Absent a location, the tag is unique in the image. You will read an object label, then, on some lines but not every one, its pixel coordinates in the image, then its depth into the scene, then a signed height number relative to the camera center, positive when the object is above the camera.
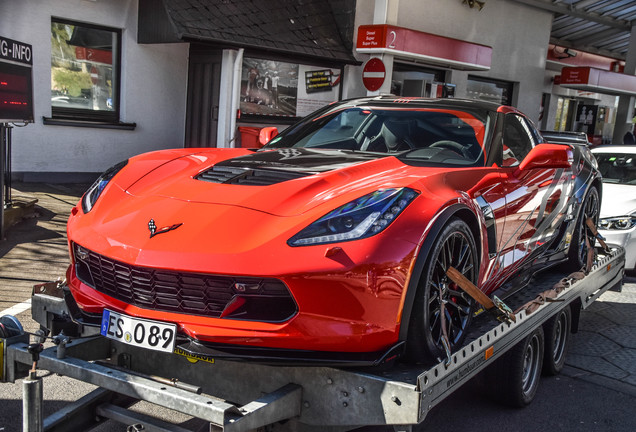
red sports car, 2.65 -0.60
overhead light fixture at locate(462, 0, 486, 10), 17.72 +3.18
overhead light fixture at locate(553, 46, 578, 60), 23.38 +2.72
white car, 7.76 -0.75
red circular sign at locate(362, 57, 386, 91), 13.45 +0.81
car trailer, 2.50 -1.13
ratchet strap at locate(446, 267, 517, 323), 3.12 -0.87
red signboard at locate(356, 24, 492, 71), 13.51 +1.56
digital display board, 7.18 +0.03
